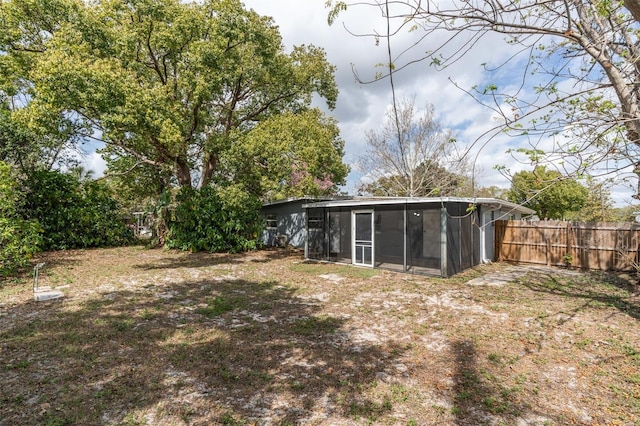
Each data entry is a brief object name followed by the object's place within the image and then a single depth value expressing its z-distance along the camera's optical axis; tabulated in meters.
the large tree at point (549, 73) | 2.29
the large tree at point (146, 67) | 8.10
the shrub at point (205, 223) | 13.18
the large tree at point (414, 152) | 18.33
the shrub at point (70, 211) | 12.17
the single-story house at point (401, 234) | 8.71
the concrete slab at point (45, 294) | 5.74
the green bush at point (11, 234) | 7.04
